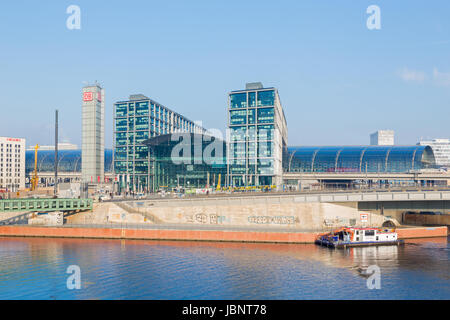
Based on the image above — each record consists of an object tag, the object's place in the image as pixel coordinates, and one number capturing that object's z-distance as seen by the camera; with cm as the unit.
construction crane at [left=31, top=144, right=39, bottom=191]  17700
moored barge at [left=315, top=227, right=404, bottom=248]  7488
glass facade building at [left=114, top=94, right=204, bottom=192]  17862
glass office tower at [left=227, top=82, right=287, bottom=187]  15350
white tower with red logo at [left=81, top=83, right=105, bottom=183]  15075
